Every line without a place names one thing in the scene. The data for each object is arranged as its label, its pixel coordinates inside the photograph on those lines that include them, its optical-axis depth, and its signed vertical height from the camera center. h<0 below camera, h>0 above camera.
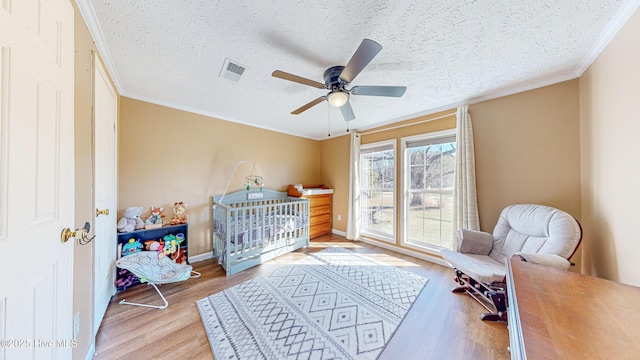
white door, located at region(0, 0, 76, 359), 0.62 +0.02
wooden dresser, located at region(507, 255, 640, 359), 0.57 -0.49
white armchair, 1.61 -0.63
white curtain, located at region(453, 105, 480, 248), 2.42 +0.02
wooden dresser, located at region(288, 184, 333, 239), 3.90 -0.55
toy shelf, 2.11 -0.70
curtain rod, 2.72 +0.90
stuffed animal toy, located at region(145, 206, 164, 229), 2.32 -0.46
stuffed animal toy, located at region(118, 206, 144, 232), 2.14 -0.44
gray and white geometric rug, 1.42 -1.19
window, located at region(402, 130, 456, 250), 2.80 -0.12
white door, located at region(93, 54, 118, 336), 1.48 -0.04
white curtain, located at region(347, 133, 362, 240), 3.75 -0.22
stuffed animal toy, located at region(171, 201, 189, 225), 2.58 -0.44
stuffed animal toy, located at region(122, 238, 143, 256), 2.17 -0.74
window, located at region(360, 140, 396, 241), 3.44 -0.15
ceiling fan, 1.43 +0.80
